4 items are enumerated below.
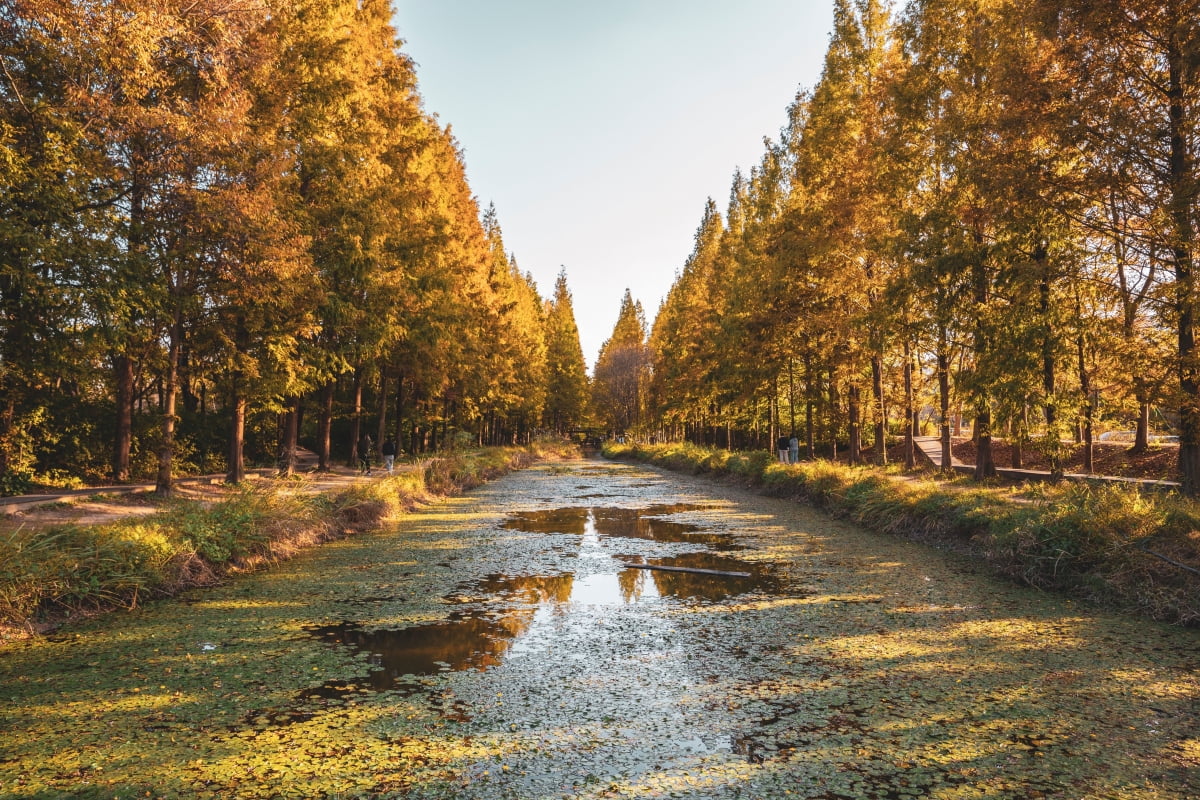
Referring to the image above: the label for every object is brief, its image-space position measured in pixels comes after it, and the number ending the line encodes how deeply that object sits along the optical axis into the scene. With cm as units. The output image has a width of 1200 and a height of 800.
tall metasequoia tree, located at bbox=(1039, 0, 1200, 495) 802
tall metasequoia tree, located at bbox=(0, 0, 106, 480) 777
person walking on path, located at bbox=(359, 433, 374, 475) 1873
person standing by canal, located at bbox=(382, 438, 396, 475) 1768
